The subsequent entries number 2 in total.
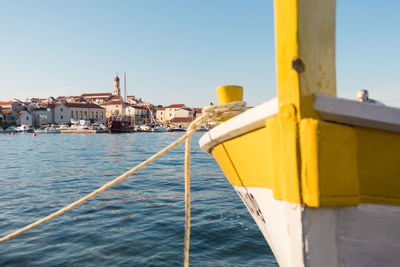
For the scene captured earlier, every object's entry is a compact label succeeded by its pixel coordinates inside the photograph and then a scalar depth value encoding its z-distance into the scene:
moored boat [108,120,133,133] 59.10
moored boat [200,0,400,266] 1.47
